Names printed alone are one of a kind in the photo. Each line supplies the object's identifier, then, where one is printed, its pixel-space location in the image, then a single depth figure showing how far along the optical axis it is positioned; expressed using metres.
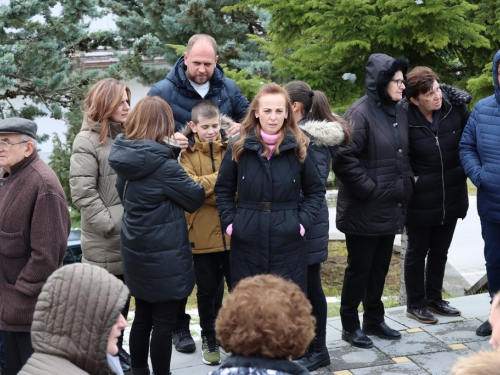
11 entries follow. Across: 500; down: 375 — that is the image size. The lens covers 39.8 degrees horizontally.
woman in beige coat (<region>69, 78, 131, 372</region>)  5.08
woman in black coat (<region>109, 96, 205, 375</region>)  4.63
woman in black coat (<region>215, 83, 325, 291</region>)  4.82
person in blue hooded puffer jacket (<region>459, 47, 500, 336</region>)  5.69
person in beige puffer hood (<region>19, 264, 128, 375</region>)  2.85
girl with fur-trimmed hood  5.17
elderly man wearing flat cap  4.26
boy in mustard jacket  5.20
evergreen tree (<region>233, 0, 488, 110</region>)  6.70
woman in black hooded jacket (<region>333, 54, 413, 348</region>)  5.50
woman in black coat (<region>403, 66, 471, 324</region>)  5.98
